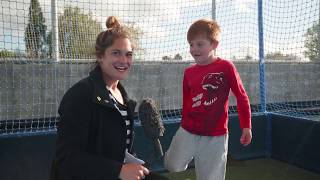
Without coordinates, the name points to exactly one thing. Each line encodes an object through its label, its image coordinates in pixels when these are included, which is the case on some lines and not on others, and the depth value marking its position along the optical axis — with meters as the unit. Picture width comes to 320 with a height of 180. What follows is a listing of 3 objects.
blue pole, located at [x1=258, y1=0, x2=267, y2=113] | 4.60
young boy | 2.83
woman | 1.57
